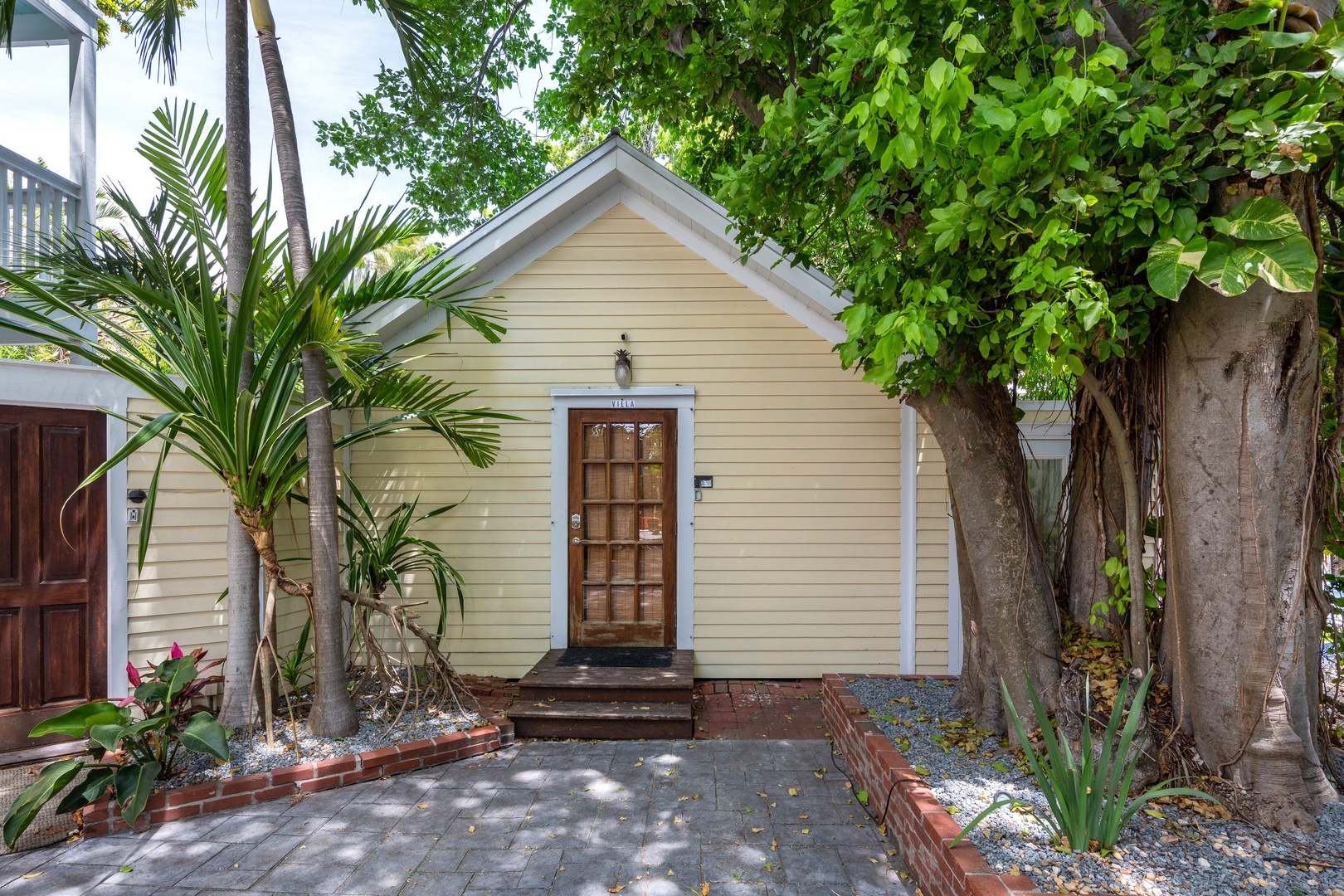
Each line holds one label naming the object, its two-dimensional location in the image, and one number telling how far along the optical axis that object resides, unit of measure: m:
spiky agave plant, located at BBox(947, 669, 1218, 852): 2.36
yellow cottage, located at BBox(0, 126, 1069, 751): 5.35
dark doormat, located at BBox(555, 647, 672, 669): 4.96
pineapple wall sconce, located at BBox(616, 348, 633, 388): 5.31
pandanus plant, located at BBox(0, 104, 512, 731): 3.32
